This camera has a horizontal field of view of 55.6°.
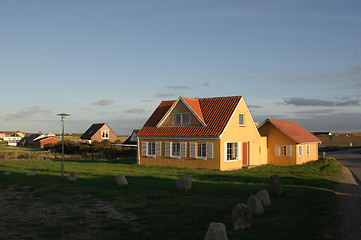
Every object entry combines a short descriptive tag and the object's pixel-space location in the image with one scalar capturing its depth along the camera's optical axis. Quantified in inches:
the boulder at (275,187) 565.6
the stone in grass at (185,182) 666.2
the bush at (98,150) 1769.2
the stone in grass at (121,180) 729.6
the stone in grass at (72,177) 833.5
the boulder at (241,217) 380.5
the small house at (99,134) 2893.0
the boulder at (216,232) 305.0
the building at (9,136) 5733.3
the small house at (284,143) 1307.8
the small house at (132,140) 2085.9
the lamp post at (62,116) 872.9
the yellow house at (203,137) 1117.7
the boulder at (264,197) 488.6
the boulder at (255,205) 442.6
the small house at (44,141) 3267.7
